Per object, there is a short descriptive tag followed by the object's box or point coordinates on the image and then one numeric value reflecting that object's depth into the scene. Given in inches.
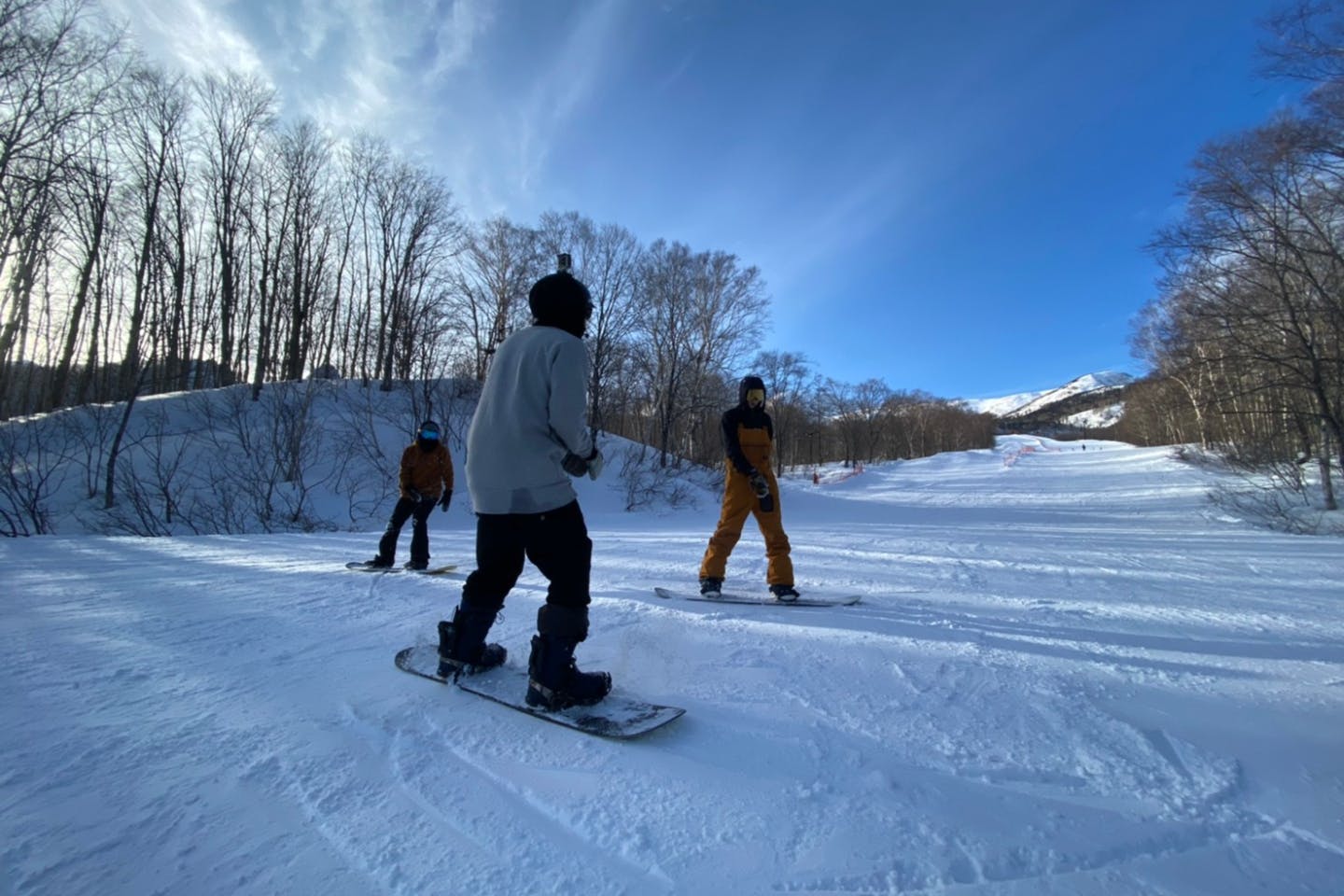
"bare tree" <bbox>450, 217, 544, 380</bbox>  926.4
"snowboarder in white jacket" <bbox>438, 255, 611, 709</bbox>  86.3
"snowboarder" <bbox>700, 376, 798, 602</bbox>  169.6
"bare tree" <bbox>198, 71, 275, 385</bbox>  877.2
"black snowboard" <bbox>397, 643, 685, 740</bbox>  76.5
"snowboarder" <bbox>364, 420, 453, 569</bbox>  219.0
